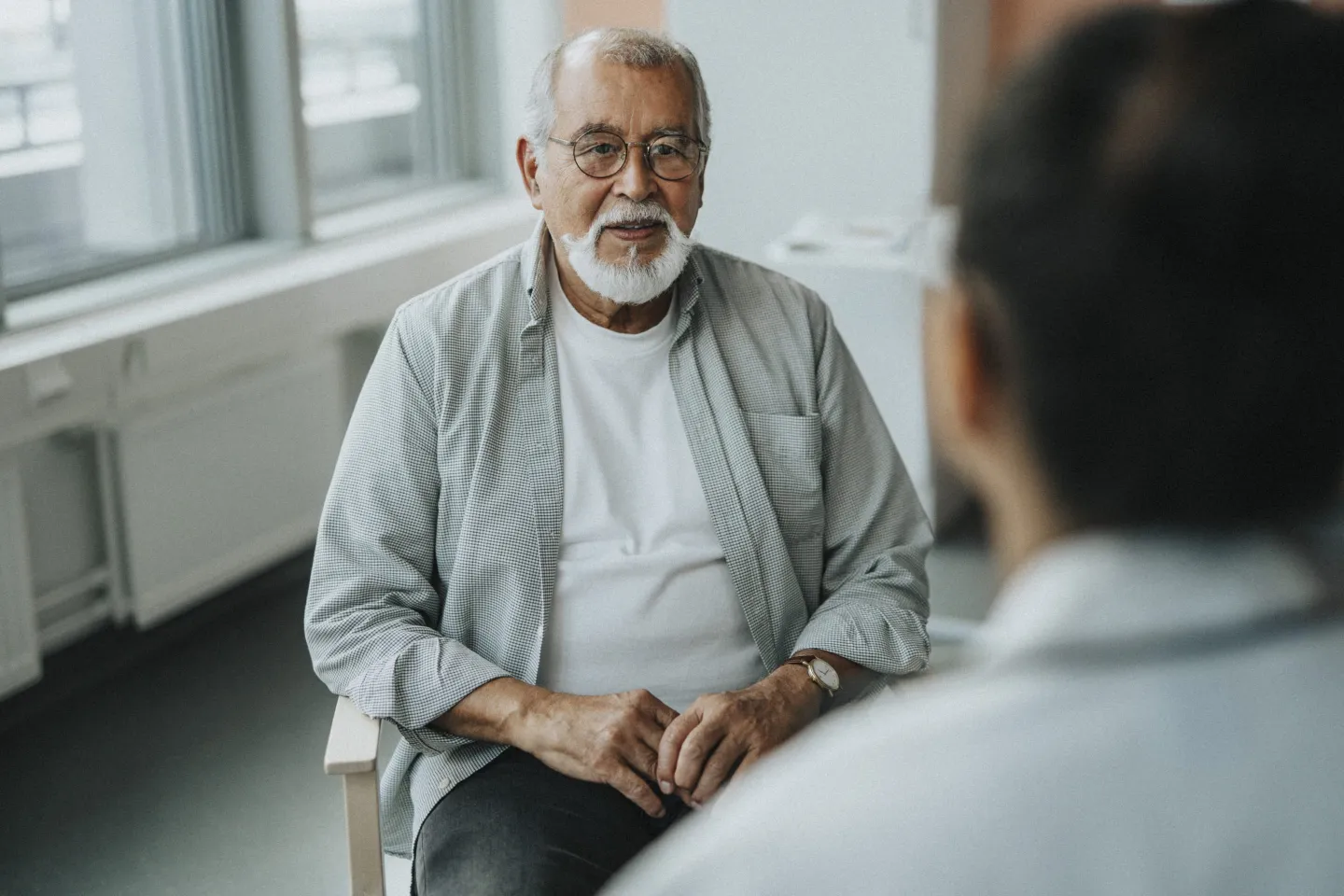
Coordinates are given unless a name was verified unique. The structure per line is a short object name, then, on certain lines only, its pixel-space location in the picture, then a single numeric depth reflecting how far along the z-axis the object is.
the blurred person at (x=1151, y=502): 0.61
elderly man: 1.74
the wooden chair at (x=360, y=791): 1.64
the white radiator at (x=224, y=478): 3.47
